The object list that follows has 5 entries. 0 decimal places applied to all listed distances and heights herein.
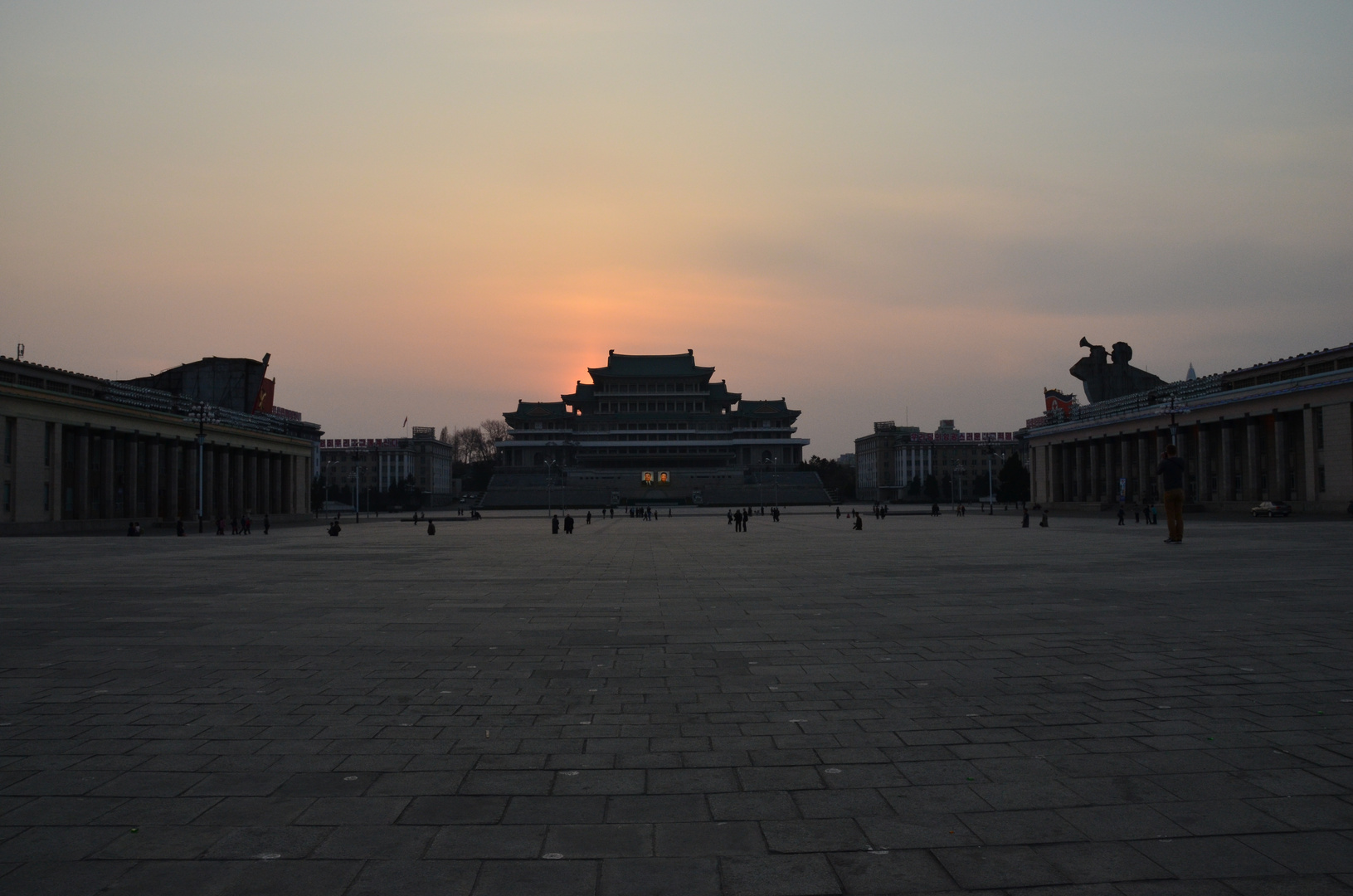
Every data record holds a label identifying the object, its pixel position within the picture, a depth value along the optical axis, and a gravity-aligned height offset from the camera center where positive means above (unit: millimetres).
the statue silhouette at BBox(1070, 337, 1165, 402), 107750 +12562
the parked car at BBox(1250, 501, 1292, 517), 58000 -1800
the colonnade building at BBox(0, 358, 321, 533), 52500 +2718
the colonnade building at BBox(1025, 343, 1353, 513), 61938 +3572
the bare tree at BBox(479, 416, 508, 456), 193225 +11426
